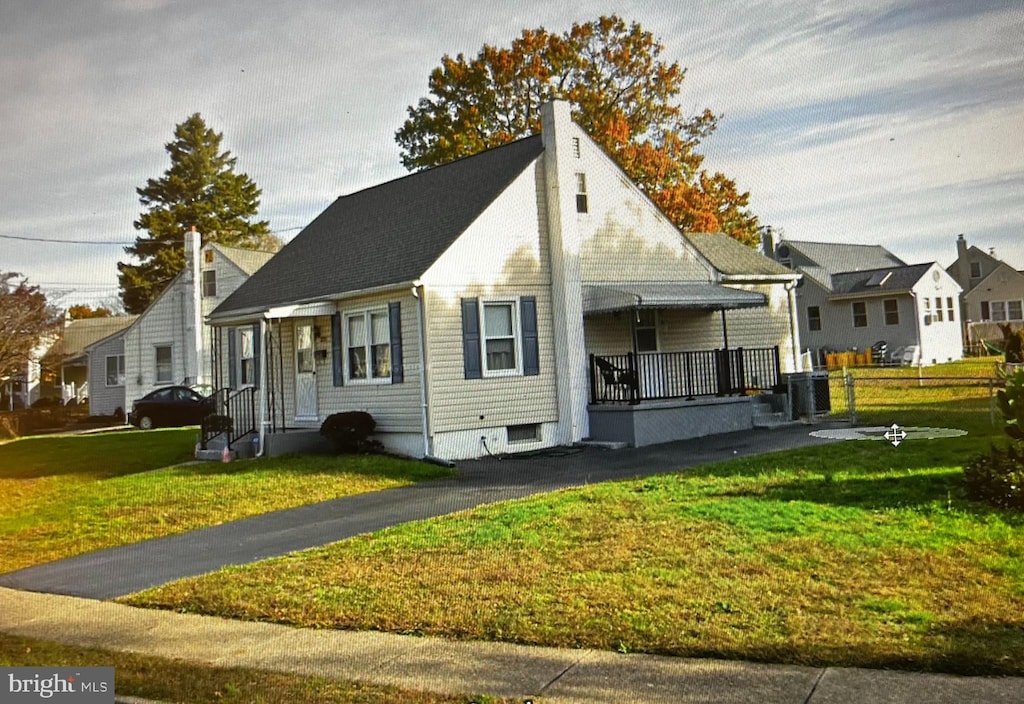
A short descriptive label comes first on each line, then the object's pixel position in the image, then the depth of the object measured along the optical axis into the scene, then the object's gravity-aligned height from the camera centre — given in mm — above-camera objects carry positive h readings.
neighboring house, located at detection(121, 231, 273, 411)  32188 +3201
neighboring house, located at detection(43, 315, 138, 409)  47750 +3503
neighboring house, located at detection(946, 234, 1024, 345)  46812 +4079
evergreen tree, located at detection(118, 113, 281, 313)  53562 +11769
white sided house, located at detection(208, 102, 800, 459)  16250 +1454
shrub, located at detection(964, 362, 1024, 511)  8555 -987
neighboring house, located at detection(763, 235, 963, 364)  39375 +2886
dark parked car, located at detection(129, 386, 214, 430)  28875 +19
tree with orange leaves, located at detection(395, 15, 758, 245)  30484 +10015
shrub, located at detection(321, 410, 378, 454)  16531 -528
